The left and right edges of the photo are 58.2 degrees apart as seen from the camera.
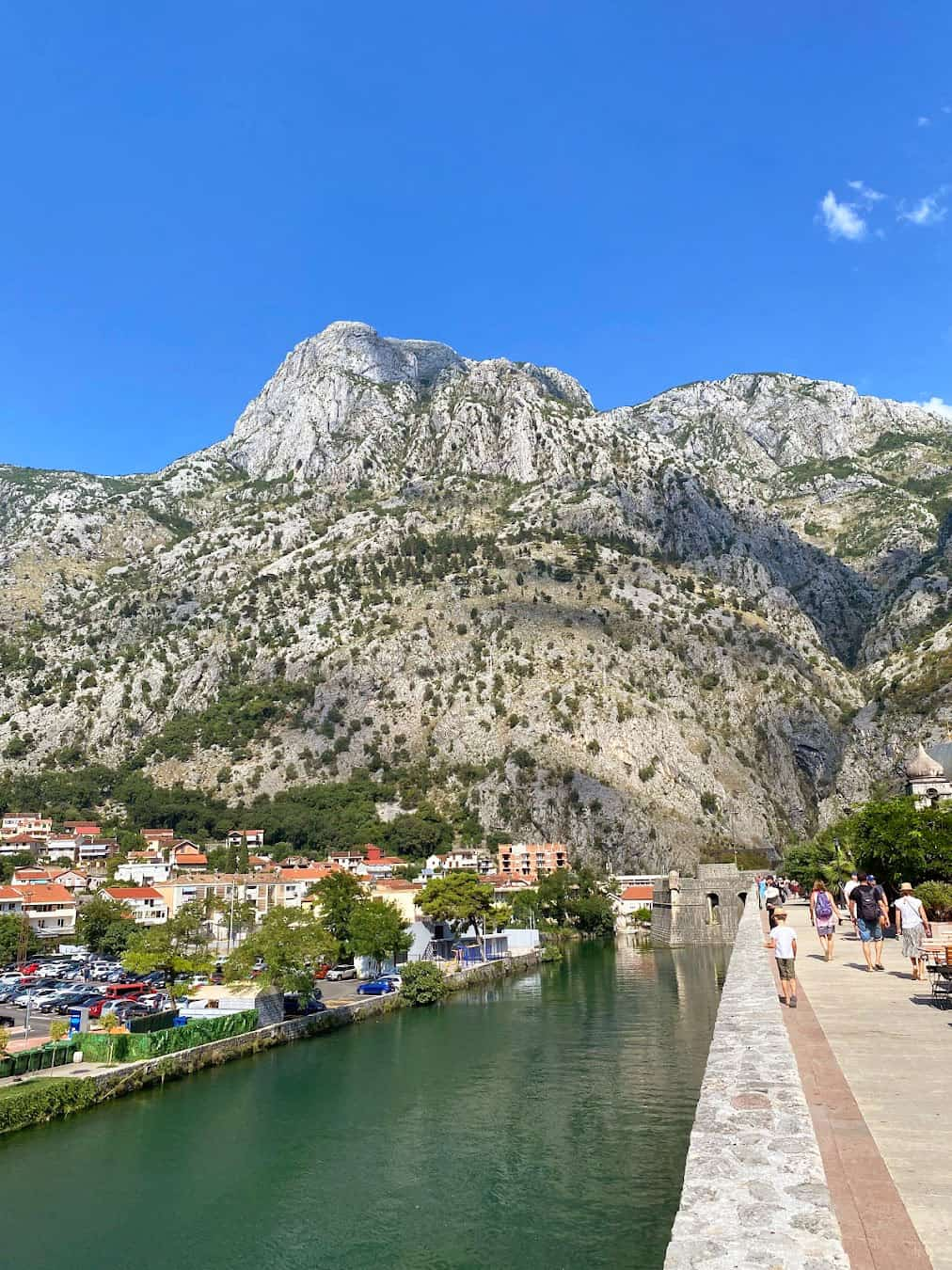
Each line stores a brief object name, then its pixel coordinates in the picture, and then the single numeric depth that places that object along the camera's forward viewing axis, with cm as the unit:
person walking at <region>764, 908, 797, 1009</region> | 1526
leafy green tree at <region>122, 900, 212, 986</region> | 5953
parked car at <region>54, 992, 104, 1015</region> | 5247
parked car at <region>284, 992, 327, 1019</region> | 5303
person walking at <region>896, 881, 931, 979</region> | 1795
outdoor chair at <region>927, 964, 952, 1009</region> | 1461
